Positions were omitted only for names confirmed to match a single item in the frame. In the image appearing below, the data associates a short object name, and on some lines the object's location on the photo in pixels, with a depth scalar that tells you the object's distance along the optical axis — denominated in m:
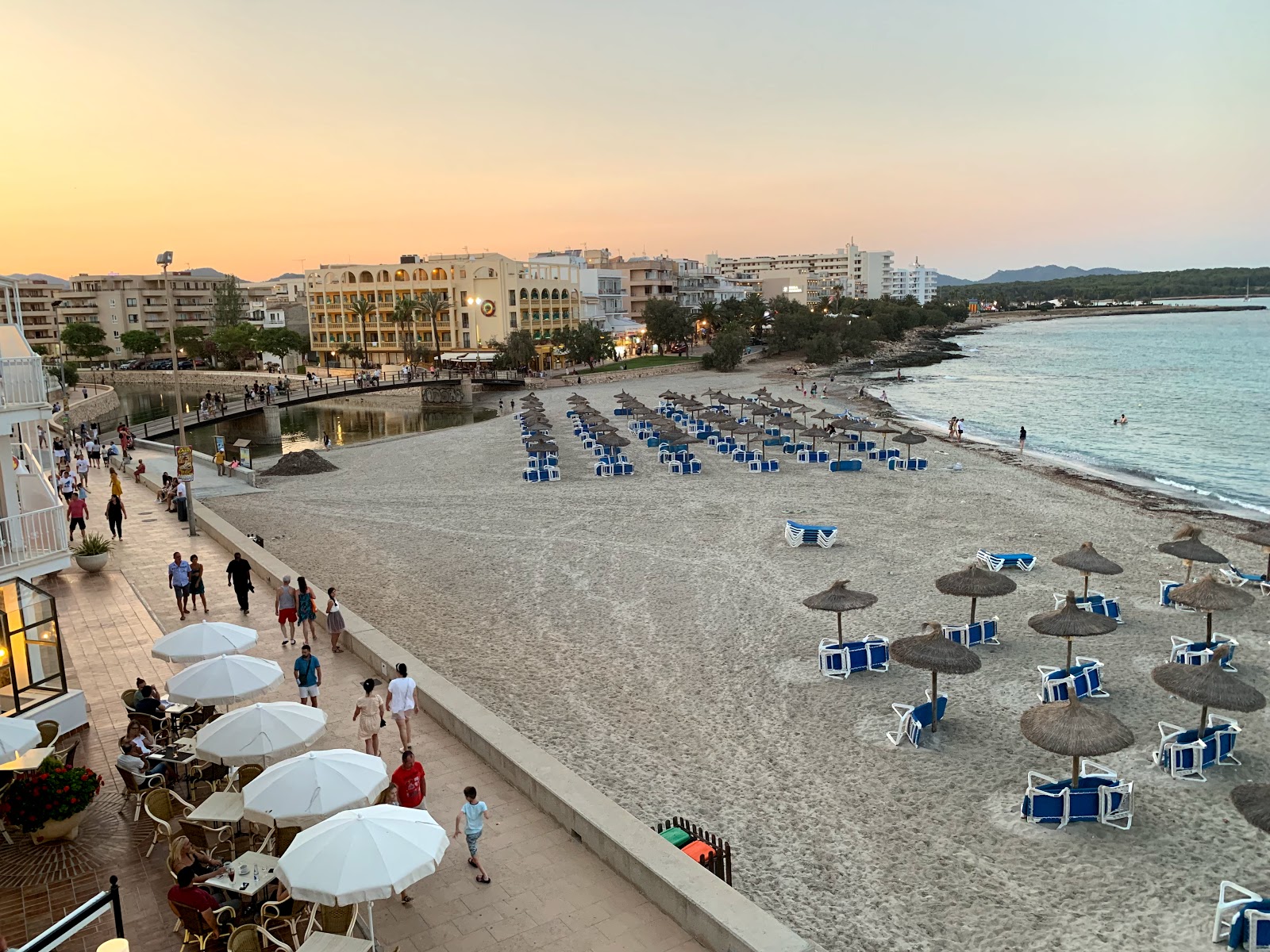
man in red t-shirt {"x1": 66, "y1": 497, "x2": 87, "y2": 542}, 19.31
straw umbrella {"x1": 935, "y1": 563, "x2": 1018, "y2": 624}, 13.64
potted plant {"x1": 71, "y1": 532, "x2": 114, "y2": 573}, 17.00
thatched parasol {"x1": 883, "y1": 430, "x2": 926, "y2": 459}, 32.03
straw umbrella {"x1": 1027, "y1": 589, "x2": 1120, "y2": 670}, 12.37
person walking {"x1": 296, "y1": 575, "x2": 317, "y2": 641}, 12.97
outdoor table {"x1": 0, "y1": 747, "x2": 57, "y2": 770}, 7.97
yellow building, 86.06
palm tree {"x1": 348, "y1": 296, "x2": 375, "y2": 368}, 91.69
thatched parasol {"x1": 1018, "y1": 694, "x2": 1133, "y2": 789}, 9.16
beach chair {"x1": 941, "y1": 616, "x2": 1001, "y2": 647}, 14.42
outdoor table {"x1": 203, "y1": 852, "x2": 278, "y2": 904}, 6.59
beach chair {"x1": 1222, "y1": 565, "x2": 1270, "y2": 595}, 17.06
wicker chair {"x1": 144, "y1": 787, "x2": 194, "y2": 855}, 7.65
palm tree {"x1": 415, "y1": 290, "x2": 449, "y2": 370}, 86.44
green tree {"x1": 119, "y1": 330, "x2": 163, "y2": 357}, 100.88
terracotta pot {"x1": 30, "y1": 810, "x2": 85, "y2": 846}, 7.67
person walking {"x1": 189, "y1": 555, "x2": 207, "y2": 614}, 14.51
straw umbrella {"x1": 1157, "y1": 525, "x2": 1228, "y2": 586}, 15.73
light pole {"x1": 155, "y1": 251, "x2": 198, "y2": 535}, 20.34
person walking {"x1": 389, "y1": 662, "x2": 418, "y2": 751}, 9.61
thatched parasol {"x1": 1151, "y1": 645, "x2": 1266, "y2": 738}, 9.94
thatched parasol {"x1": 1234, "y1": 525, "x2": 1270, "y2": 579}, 16.48
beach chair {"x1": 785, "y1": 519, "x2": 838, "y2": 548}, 21.17
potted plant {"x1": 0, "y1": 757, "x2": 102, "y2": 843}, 7.59
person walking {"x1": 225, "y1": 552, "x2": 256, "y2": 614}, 14.58
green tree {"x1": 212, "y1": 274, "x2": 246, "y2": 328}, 103.00
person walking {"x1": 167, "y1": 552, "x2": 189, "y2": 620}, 14.39
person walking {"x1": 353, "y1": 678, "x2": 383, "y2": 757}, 9.29
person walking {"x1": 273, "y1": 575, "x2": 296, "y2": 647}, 13.02
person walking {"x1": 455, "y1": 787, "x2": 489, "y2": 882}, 7.40
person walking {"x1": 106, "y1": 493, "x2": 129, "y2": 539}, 20.16
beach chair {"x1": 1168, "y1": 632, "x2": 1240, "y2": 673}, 13.10
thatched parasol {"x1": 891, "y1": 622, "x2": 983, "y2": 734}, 11.26
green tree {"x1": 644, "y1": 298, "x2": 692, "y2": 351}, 91.00
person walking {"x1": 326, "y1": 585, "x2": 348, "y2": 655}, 12.62
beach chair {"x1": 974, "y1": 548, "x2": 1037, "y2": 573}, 18.94
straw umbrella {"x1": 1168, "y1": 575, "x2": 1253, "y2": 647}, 13.02
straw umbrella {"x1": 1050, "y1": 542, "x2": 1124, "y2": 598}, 15.39
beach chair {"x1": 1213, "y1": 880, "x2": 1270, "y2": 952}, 7.31
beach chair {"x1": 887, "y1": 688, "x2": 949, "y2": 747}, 11.32
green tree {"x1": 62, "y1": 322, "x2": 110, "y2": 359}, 97.12
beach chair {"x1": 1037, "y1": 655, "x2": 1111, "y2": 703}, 12.19
